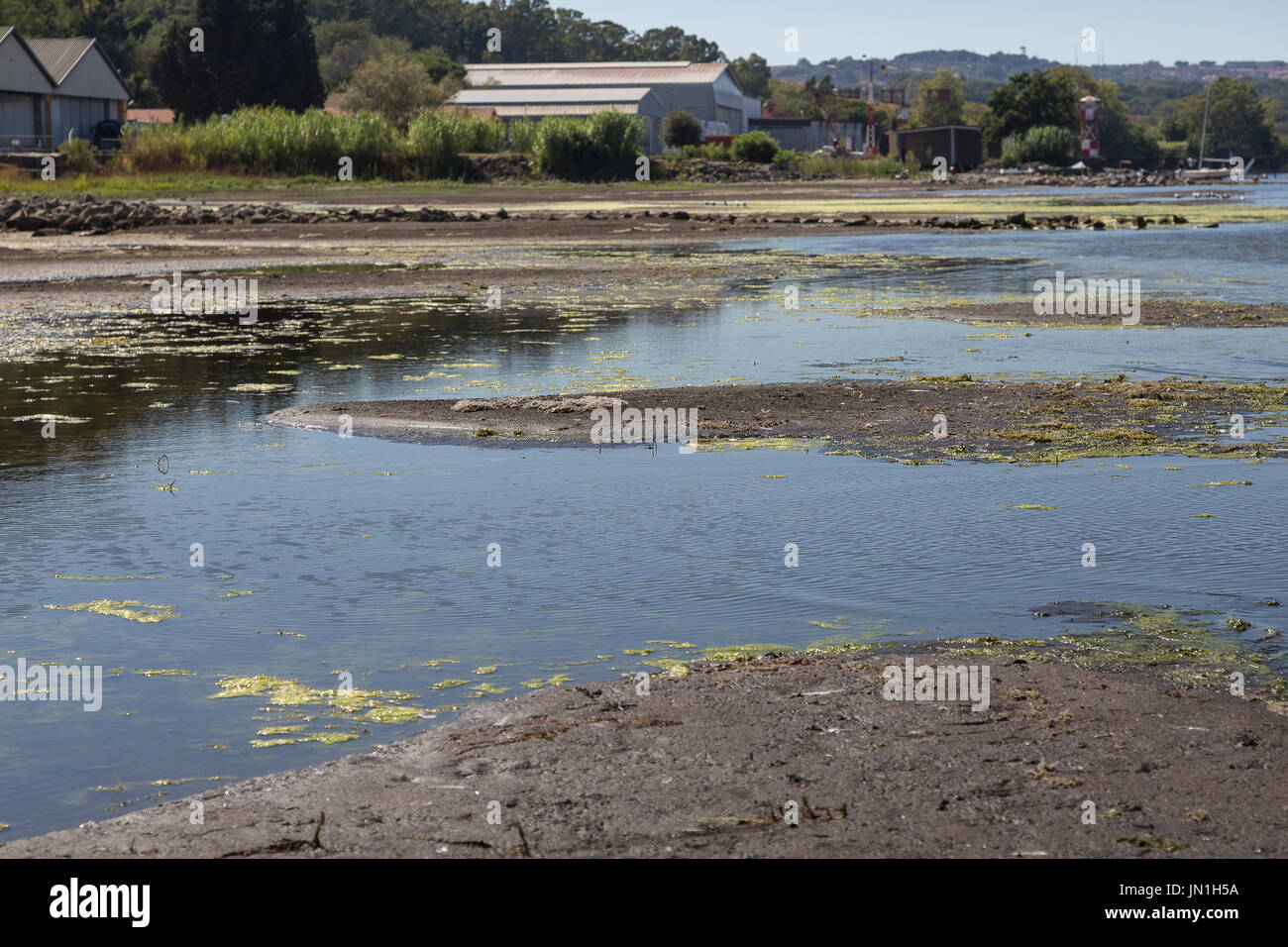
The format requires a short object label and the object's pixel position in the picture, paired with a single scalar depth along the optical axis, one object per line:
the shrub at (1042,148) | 135.88
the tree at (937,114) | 186.40
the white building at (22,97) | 69.19
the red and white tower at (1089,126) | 169.12
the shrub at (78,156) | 63.41
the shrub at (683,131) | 109.25
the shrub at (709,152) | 97.38
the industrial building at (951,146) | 143.50
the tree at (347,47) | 152.12
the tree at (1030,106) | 142.38
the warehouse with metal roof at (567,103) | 115.06
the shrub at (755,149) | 100.44
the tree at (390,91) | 90.88
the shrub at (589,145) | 75.25
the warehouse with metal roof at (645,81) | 127.31
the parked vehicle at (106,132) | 76.62
